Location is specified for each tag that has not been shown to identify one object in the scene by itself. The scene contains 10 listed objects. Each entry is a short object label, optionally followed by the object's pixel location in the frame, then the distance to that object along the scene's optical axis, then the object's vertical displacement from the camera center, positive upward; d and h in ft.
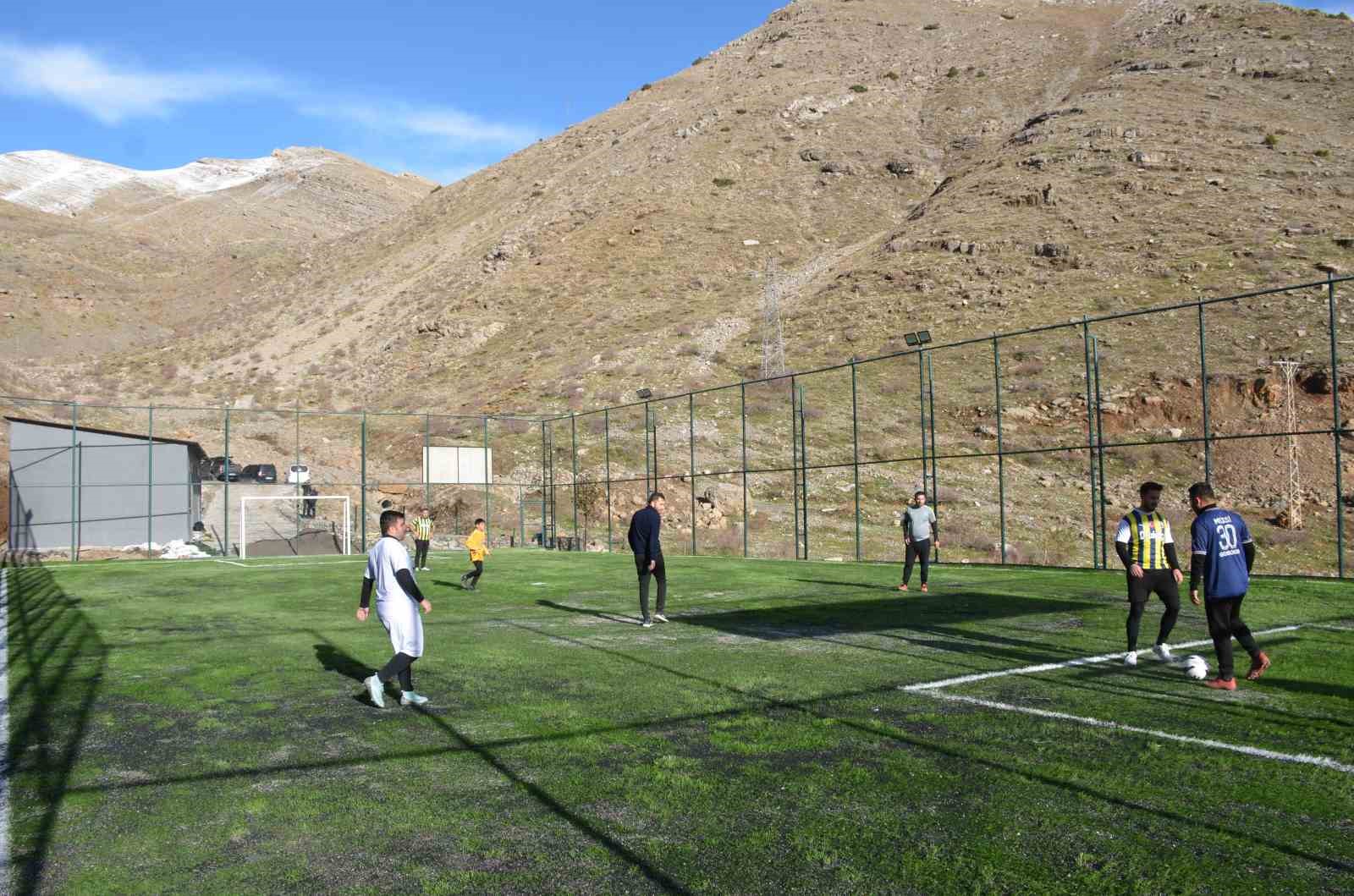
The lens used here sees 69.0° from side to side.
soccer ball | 29.96 -5.29
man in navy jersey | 27.99 -2.25
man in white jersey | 28.94 -3.07
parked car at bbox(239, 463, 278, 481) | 154.18 +5.07
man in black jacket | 45.39 -2.10
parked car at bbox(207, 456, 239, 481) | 152.81 +5.49
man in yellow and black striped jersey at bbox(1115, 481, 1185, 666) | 31.86 -2.05
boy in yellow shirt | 64.75 -3.16
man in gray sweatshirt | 57.98 -1.81
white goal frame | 103.14 -3.04
